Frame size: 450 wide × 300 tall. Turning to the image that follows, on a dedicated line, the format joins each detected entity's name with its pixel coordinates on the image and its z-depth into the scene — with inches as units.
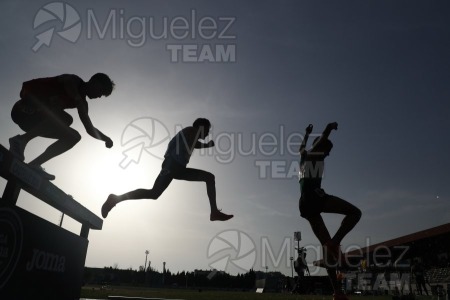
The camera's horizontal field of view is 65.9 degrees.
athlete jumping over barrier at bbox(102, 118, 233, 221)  185.3
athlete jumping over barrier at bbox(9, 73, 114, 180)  153.9
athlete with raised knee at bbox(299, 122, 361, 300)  168.1
